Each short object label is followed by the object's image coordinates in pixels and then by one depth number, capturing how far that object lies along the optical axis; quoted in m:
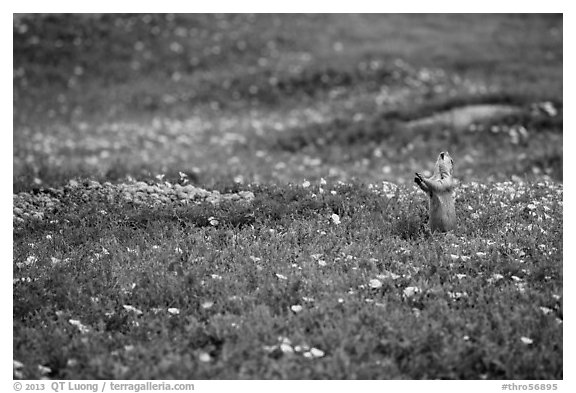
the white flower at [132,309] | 15.79
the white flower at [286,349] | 14.16
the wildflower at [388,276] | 16.77
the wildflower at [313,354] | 13.99
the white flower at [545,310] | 15.21
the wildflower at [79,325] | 15.29
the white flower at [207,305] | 15.82
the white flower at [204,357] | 13.87
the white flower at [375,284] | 16.39
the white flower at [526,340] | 14.24
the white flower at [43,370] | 14.14
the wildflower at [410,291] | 16.09
